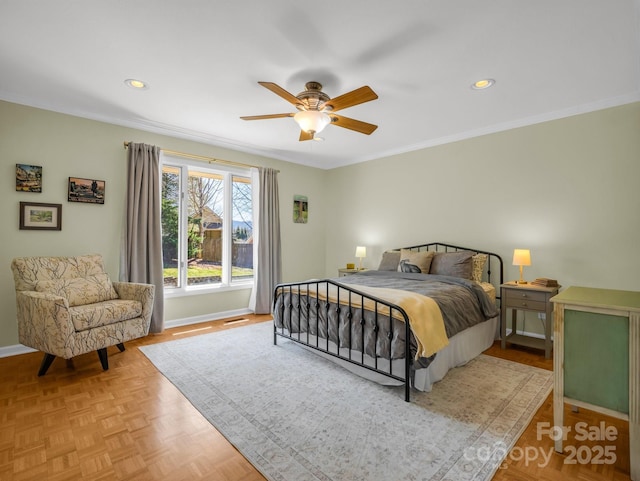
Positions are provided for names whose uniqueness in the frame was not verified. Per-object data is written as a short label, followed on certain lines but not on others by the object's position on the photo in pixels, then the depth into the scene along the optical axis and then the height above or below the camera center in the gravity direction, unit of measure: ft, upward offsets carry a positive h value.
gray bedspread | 8.10 -2.19
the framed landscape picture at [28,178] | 10.68 +2.00
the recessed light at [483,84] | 9.31 +4.80
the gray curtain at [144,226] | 12.56 +0.51
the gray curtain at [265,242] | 16.56 -0.11
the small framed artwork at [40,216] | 10.80 +0.72
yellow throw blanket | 7.51 -1.83
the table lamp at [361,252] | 16.94 -0.56
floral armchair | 8.56 -2.10
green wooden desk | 5.26 -1.99
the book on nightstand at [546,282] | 10.79 -1.31
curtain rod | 13.79 +3.81
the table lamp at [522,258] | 11.14 -0.50
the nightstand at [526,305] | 10.50 -2.08
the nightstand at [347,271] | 16.83 -1.62
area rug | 5.57 -3.88
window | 14.51 +0.63
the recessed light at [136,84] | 9.55 +4.74
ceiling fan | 8.22 +3.67
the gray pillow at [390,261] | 14.60 -0.90
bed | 7.86 -2.14
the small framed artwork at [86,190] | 11.69 +1.77
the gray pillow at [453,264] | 12.22 -0.85
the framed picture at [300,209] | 18.81 +1.90
